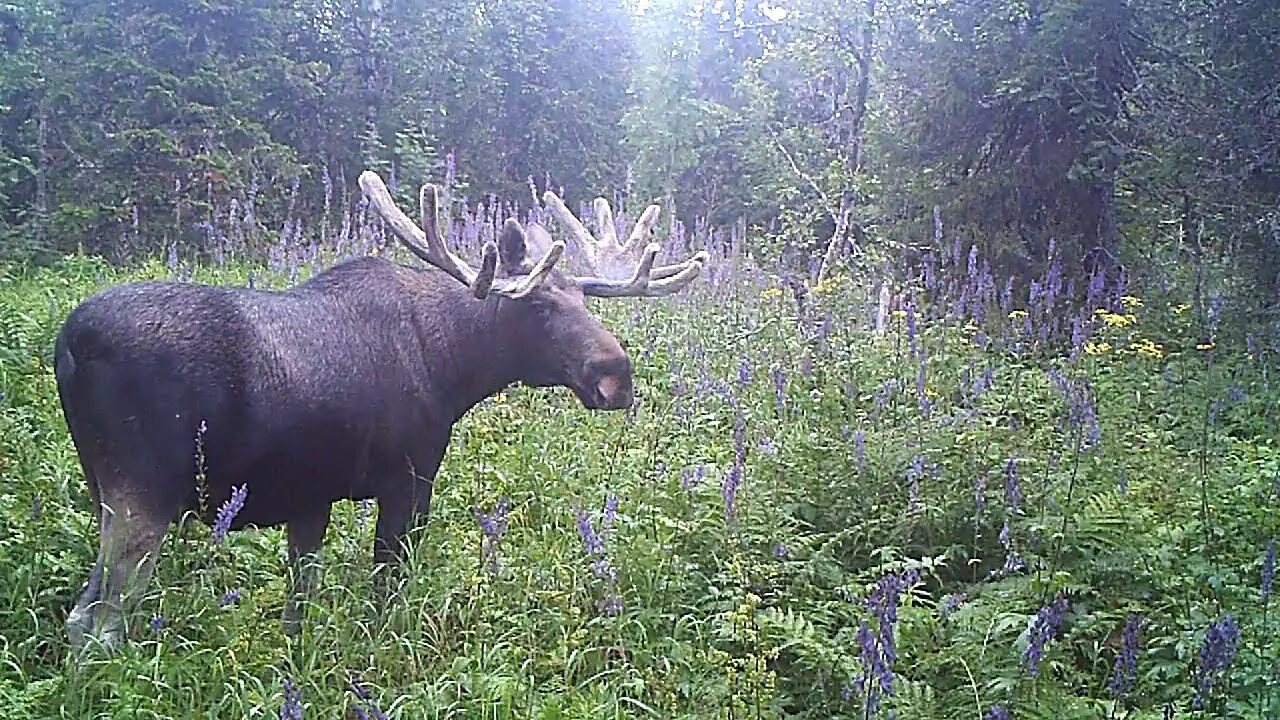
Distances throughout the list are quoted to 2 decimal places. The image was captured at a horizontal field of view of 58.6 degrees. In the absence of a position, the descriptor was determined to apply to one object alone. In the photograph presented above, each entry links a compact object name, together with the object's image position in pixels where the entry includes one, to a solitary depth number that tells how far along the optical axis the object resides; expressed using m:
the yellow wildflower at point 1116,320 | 6.34
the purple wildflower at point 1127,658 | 2.50
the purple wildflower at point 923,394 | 5.07
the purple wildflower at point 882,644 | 2.56
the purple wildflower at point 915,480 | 4.36
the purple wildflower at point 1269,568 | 2.87
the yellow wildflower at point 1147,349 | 6.31
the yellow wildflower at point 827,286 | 7.98
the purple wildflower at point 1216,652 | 2.43
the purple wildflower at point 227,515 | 3.26
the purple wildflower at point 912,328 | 5.70
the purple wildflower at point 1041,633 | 2.68
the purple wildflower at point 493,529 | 3.81
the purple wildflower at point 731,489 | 3.87
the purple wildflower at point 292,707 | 2.61
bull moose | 3.58
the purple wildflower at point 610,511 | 3.92
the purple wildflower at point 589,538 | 3.65
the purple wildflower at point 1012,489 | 3.92
